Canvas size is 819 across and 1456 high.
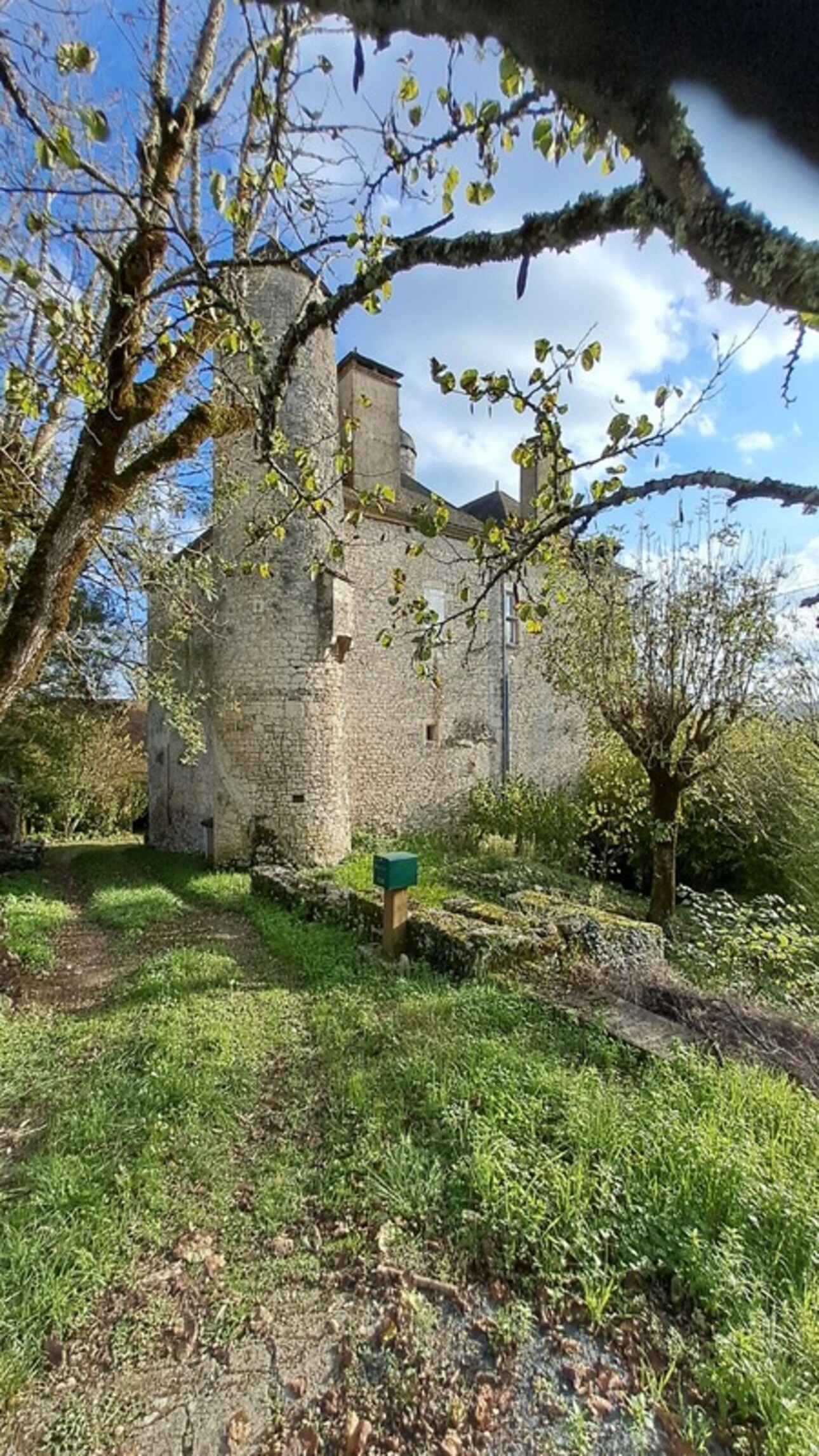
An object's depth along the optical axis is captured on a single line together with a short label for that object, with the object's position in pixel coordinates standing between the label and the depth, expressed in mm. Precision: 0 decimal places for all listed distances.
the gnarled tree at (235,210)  877
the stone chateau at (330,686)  10344
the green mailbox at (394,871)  5234
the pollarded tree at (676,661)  7117
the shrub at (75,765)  13859
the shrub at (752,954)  5375
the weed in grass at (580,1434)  1682
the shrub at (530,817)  12109
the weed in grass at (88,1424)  1775
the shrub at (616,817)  10156
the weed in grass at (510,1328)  1986
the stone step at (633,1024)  3582
